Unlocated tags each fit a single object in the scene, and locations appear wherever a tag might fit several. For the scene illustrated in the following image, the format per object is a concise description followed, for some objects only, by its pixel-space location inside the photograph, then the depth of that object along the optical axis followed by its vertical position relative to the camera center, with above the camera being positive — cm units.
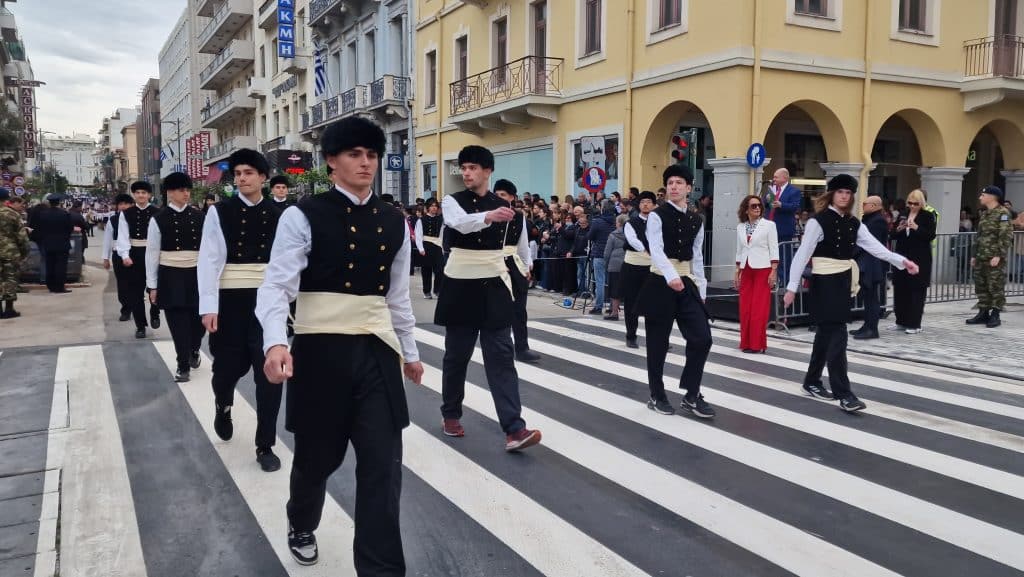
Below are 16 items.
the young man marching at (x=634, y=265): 960 -42
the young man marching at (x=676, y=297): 679 -56
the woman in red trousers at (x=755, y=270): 991 -48
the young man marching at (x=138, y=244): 1083 -24
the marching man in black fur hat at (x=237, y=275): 553 -33
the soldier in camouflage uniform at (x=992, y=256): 1189 -35
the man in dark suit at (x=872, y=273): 1102 -56
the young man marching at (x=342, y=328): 350 -43
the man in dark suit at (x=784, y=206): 1334 +38
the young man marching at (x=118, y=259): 1145 -49
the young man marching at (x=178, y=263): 813 -37
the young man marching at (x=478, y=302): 581 -53
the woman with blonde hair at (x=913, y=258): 1139 -38
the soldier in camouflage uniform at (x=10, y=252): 1288 -42
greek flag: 3725 +667
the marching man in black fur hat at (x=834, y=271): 712 -36
